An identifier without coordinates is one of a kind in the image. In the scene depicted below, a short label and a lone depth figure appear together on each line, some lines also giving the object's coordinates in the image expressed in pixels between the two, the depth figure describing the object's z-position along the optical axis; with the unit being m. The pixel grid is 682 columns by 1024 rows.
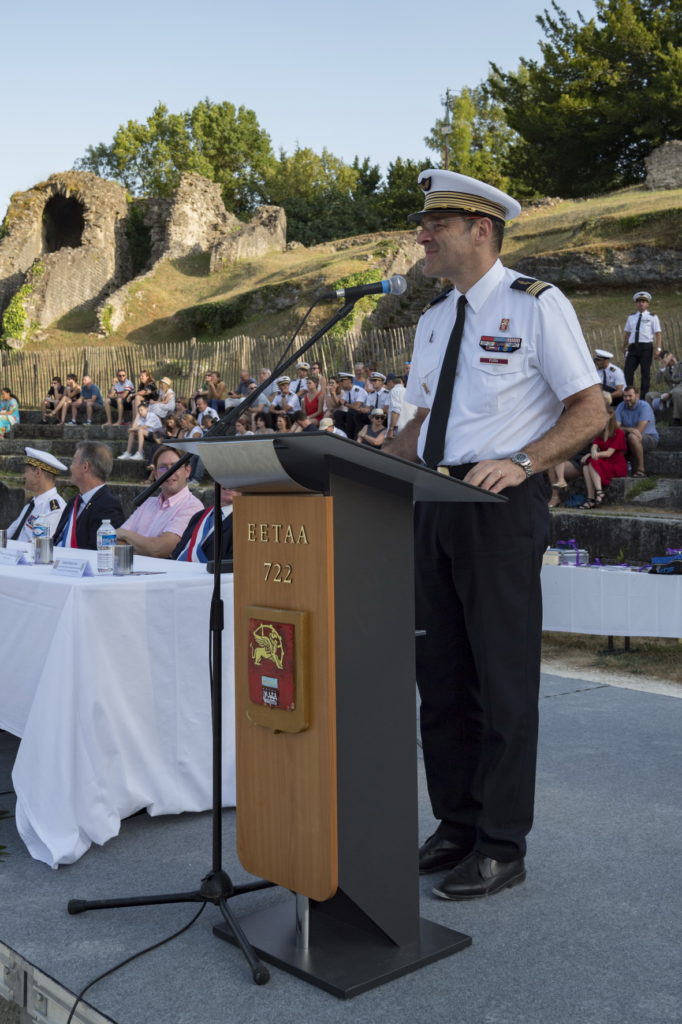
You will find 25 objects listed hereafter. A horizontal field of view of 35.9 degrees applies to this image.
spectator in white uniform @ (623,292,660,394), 14.60
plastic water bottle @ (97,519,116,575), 4.00
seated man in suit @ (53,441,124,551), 5.83
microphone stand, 2.53
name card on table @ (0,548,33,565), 4.40
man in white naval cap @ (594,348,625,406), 12.78
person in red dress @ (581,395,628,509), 10.91
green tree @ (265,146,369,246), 50.88
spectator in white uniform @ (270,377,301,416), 15.93
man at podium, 2.79
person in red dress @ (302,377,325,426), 15.46
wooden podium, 2.24
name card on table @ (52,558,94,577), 3.87
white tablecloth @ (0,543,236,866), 3.32
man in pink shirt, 5.81
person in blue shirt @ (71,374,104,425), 21.73
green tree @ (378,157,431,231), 49.12
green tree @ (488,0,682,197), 37.81
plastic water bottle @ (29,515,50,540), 4.59
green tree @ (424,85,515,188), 63.56
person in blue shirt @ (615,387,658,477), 12.03
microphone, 3.14
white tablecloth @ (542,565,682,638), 6.91
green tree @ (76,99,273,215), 62.16
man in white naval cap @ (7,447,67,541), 6.23
